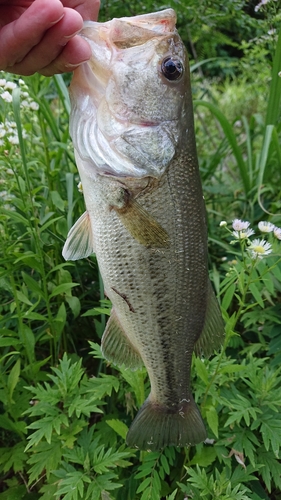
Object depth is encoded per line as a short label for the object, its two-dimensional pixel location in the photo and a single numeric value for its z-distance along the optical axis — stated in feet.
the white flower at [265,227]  1.40
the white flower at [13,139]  1.62
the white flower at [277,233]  1.43
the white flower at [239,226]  1.35
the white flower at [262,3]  2.11
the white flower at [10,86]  1.63
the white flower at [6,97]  1.55
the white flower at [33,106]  1.76
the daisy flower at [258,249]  1.27
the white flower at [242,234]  1.33
